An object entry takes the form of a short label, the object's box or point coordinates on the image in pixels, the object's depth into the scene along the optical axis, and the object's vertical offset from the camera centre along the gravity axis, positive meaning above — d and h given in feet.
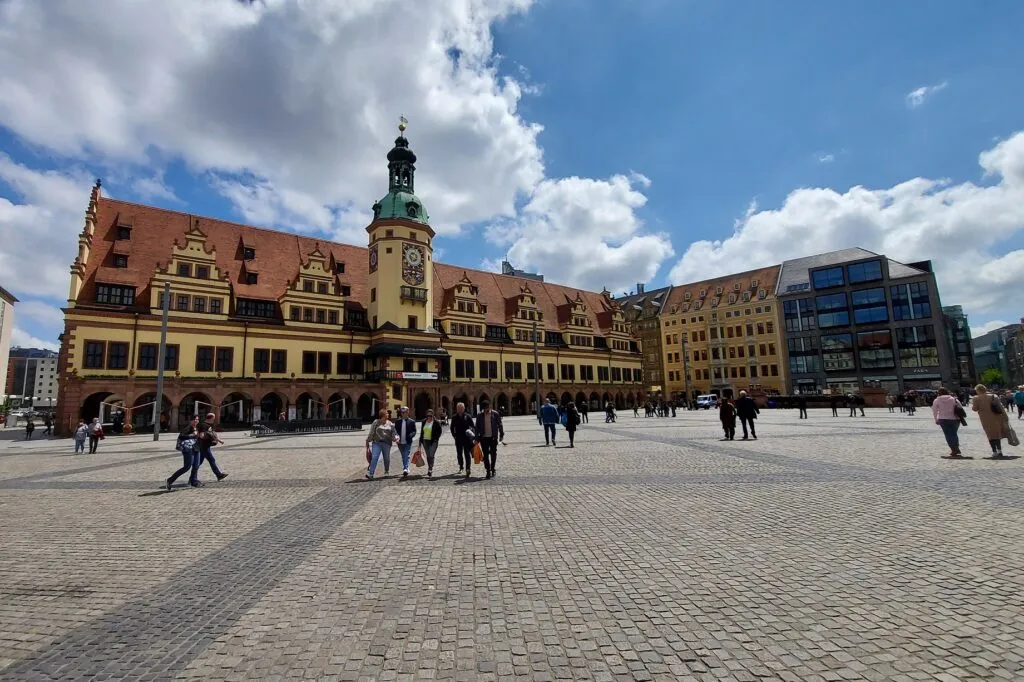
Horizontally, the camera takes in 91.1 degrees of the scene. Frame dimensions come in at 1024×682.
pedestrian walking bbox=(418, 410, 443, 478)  40.19 -2.30
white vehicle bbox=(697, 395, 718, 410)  206.80 -1.04
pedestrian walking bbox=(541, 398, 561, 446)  61.87 -1.43
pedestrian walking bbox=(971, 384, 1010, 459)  39.68 -2.23
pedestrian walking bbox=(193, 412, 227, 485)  37.96 -1.80
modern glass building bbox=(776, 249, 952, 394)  197.88 +28.72
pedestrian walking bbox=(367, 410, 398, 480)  39.27 -2.23
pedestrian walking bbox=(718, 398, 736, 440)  60.90 -2.37
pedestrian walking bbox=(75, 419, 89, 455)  67.41 -2.03
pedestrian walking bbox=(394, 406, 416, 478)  40.41 -1.74
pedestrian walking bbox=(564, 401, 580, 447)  59.93 -1.86
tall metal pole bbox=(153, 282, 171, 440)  83.92 +6.09
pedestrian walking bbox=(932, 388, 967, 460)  40.57 -2.06
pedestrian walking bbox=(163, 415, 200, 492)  35.86 -2.22
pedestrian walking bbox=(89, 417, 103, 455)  67.56 -1.76
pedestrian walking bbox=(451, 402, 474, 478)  39.93 -1.88
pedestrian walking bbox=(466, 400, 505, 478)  38.11 -2.01
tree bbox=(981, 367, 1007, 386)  418.72 +10.43
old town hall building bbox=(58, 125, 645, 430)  115.44 +24.99
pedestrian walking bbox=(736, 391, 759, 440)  61.72 -1.29
